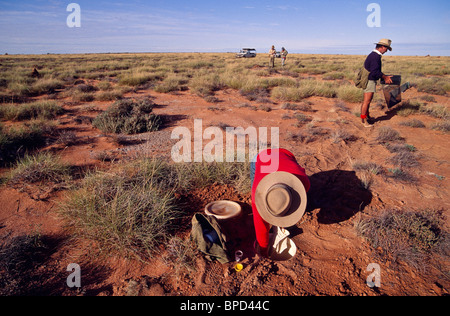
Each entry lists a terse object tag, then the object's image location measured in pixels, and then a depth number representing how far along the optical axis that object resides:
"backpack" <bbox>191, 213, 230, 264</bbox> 2.45
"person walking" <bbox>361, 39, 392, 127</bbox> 5.54
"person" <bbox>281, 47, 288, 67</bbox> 21.60
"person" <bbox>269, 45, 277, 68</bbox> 19.17
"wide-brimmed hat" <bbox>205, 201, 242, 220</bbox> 3.00
